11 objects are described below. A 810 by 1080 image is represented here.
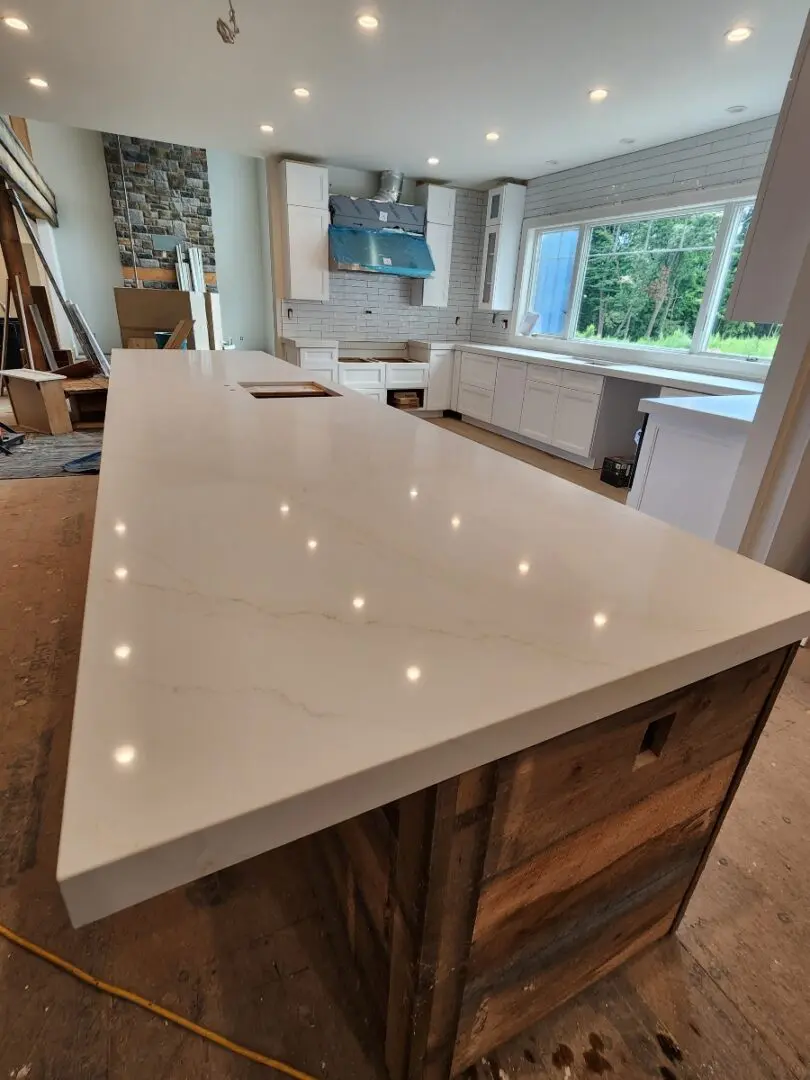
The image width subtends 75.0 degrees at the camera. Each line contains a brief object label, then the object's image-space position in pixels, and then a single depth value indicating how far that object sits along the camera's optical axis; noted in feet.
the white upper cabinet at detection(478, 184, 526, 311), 18.97
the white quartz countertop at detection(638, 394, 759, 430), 7.62
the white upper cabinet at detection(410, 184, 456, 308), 19.40
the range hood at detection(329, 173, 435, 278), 17.98
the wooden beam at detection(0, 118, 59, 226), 16.14
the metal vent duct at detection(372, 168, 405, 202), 18.67
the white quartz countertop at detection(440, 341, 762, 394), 12.05
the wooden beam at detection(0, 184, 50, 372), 16.69
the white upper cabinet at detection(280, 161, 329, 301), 17.17
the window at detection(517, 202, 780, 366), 13.52
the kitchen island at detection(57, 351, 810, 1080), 1.35
